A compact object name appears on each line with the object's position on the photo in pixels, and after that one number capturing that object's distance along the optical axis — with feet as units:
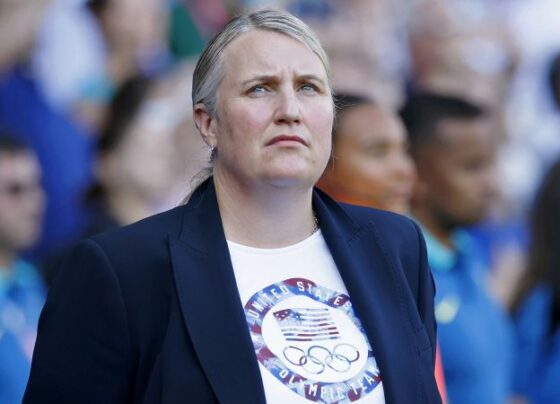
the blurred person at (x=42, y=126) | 40.06
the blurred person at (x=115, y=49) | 44.01
